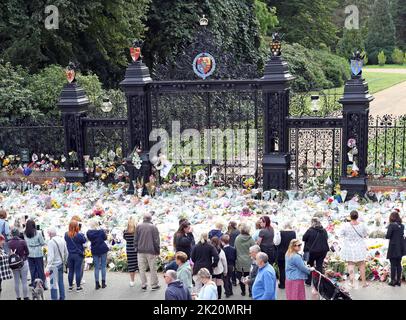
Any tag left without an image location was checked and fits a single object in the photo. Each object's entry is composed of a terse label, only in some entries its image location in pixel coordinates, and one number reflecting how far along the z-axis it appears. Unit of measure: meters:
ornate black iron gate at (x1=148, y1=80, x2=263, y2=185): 16.30
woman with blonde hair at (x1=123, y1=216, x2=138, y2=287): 11.20
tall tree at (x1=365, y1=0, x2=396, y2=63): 68.81
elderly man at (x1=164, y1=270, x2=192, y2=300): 8.24
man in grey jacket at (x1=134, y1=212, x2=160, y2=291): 10.83
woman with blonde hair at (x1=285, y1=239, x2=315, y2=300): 9.36
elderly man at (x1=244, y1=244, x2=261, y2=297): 9.22
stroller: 8.96
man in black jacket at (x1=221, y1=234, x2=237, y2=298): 10.48
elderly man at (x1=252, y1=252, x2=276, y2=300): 8.60
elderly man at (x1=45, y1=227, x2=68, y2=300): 10.49
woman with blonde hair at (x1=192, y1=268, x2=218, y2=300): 8.27
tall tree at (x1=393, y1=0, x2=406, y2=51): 73.31
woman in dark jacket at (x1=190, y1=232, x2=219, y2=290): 9.97
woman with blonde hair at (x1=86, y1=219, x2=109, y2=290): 11.03
